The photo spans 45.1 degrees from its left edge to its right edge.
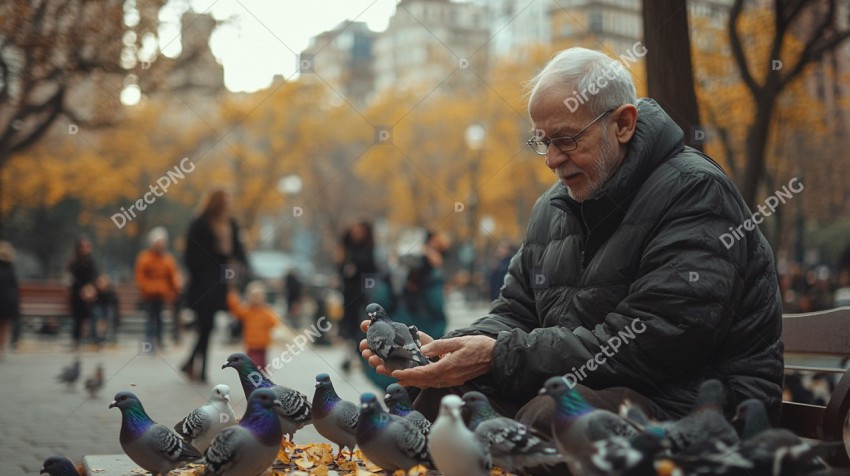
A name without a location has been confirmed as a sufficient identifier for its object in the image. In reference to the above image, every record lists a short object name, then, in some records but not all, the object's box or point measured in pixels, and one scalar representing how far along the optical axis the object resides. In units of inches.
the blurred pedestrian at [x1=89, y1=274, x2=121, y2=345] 787.2
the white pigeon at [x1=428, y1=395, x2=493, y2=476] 123.3
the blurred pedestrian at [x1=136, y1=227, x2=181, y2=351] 628.7
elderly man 133.4
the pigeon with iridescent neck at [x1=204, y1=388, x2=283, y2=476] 137.5
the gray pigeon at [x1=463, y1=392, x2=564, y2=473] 127.1
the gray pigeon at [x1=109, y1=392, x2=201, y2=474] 157.8
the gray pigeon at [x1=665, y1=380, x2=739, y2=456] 110.2
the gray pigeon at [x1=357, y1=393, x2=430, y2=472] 141.0
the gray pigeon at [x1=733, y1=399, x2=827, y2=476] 102.1
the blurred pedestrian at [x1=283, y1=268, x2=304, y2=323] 1069.1
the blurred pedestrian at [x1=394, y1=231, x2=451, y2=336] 440.8
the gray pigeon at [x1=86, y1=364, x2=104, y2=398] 422.6
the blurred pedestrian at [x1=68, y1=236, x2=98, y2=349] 710.5
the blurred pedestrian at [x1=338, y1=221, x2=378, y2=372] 538.6
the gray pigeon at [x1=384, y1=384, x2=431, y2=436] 162.1
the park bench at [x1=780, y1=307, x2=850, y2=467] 144.5
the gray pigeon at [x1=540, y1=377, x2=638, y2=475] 113.2
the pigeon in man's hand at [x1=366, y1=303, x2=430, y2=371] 150.3
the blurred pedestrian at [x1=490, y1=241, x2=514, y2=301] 619.8
